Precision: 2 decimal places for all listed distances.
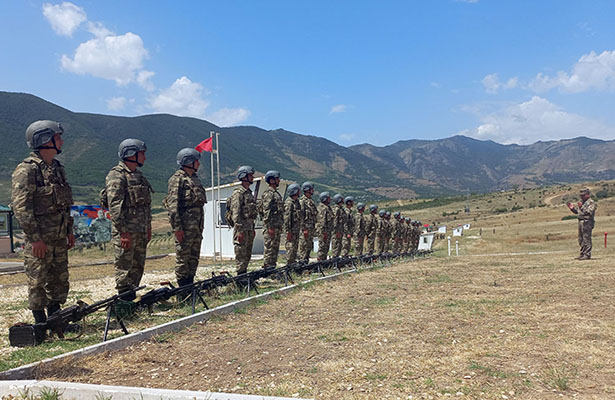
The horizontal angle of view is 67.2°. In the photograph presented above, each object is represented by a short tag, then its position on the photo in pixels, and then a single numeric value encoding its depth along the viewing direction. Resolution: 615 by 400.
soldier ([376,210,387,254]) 22.56
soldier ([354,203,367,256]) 19.66
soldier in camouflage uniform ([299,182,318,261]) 12.83
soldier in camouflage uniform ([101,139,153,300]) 6.77
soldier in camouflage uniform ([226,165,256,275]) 9.53
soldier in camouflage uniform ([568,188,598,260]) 15.84
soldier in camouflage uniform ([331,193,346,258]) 15.73
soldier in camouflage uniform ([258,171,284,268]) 10.87
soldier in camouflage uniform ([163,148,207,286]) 8.00
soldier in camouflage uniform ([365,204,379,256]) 20.17
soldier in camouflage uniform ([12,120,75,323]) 5.61
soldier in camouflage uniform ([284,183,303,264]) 11.95
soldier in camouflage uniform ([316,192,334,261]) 14.48
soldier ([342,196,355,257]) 17.00
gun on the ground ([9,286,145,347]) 5.25
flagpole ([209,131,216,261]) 20.35
